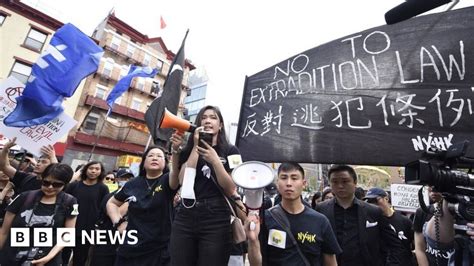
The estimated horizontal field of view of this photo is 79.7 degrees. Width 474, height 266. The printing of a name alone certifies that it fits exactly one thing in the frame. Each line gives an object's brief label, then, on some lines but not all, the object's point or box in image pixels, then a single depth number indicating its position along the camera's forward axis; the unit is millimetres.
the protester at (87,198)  4074
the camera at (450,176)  1452
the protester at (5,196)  3959
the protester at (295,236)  2125
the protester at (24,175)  3738
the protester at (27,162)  4743
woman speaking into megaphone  2125
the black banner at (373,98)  2377
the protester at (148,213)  2558
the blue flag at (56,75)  3900
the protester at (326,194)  5533
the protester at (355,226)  2568
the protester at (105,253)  3250
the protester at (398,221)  3369
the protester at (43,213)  2592
